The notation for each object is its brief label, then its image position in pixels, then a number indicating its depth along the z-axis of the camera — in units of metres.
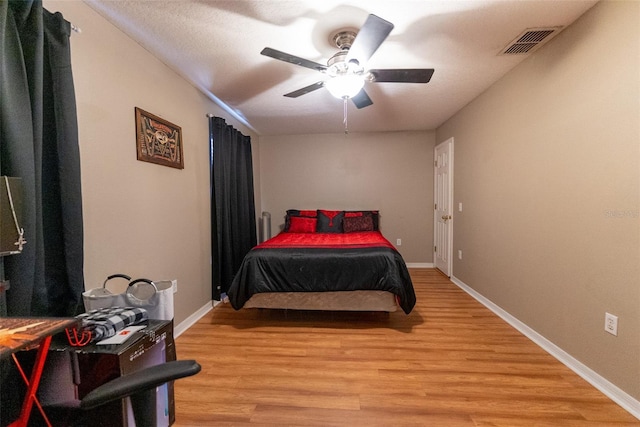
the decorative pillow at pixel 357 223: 4.18
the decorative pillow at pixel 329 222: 4.25
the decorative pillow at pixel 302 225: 4.21
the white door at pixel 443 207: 3.86
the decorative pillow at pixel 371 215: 4.32
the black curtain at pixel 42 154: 1.13
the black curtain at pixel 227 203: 2.93
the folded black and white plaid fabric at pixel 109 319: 1.17
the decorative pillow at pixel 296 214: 4.45
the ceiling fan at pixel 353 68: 1.64
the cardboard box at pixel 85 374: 1.09
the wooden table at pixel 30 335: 0.72
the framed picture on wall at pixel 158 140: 1.97
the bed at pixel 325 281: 2.43
